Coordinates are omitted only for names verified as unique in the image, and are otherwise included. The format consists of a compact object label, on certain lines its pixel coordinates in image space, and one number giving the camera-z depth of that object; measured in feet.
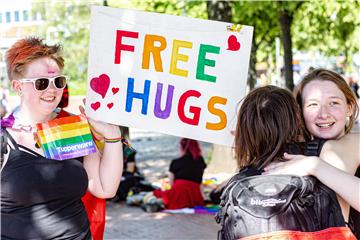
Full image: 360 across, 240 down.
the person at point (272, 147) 7.37
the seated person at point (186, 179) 27.32
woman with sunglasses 8.47
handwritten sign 9.88
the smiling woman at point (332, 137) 7.47
